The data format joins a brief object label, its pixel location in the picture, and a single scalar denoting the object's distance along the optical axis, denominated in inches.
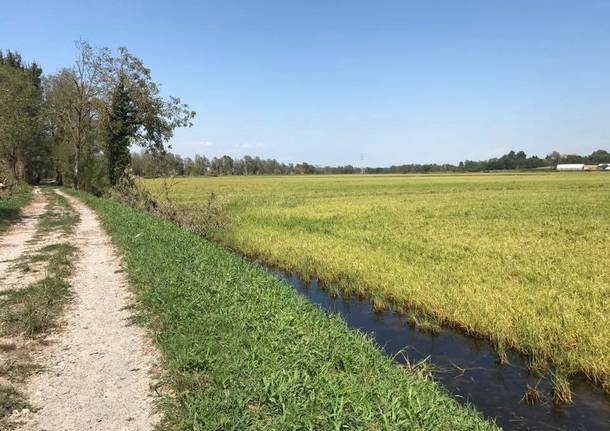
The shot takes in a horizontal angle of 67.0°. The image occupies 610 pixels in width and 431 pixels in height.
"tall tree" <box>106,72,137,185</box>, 1433.3
